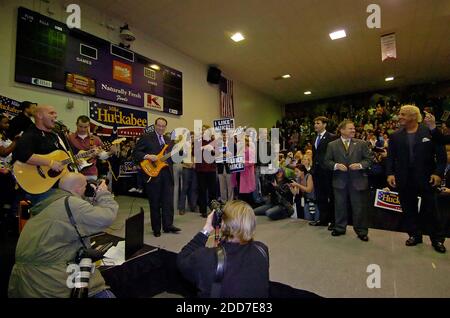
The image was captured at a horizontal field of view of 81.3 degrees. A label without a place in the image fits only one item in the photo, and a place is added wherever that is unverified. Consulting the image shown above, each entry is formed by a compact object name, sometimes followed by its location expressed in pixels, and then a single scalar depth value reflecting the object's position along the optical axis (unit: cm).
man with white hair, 290
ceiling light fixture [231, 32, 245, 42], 643
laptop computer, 256
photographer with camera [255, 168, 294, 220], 443
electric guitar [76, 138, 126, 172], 328
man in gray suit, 332
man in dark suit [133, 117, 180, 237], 361
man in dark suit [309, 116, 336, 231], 388
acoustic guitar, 285
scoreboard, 427
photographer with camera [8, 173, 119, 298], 143
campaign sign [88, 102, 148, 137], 524
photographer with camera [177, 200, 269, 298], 121
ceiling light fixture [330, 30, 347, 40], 644
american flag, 907
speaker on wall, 831
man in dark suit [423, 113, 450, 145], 286
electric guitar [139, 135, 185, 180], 363
